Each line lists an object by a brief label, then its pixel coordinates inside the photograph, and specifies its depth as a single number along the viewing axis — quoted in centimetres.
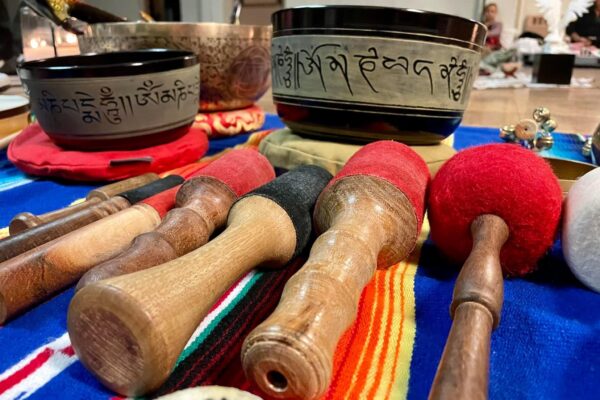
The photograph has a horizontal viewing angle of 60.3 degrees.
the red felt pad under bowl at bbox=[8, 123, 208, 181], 76
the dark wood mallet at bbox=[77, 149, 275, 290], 38
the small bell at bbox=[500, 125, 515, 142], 93
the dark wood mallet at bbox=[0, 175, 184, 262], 44
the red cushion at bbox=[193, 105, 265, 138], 111
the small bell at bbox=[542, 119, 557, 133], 95
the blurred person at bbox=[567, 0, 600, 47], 409
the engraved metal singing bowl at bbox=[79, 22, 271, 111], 100
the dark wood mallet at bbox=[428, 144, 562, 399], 38
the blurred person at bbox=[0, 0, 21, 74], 266
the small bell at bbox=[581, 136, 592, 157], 93
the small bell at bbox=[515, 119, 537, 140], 89
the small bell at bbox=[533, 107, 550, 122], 94
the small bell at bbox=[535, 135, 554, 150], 91
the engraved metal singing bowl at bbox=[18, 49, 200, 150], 72
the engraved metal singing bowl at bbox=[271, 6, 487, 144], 66
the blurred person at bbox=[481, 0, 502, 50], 354
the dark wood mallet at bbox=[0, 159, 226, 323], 39
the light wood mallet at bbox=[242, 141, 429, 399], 28
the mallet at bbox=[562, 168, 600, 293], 43
